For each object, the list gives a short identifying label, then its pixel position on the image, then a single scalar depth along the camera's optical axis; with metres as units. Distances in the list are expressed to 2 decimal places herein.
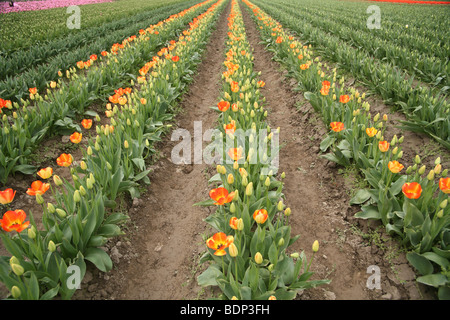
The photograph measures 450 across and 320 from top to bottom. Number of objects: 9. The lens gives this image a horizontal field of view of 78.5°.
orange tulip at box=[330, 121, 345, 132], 3.02
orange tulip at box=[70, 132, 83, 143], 2.69
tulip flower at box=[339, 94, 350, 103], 3.47
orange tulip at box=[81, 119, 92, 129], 3.00
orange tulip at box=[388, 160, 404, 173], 2.28
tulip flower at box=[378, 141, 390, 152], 2.54
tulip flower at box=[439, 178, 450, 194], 1.94
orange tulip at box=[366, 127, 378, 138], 2.82
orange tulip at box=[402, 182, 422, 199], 1.97
